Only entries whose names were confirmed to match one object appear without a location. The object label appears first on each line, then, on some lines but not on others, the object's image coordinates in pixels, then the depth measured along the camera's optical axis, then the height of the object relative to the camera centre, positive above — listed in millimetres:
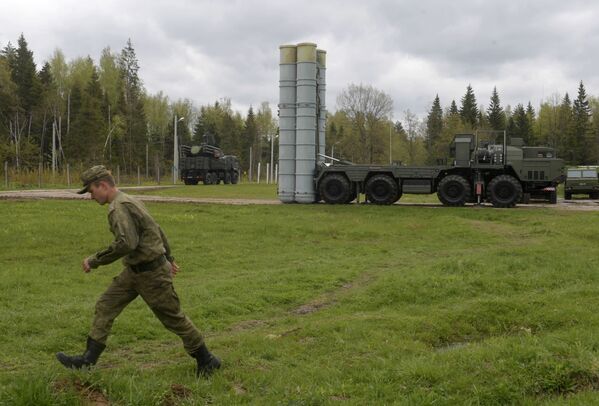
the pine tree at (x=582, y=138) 80250 +5281
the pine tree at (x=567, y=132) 80562 +6103
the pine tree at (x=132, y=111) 74500 +7600
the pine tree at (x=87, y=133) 66250 +4310
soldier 5422 -858
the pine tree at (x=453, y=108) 98012 +10845
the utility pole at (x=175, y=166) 52309 +798
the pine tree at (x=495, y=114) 86612 +8936
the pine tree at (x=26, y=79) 65938 +9767
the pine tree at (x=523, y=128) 85062 +6824
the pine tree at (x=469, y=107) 89688 +10100
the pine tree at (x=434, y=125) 87156 +7769
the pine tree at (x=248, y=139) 100312 +5959
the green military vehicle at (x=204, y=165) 50156 +861
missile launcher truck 23828 +28
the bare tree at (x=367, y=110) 81312 +8618
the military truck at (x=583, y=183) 32469 -172
